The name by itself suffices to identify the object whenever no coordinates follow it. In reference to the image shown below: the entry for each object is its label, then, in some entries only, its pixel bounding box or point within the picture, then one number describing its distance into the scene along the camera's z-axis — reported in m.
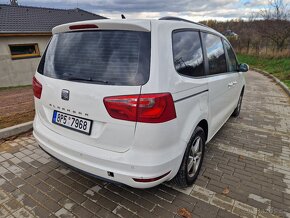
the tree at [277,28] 20.03
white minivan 1.88
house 13.25
